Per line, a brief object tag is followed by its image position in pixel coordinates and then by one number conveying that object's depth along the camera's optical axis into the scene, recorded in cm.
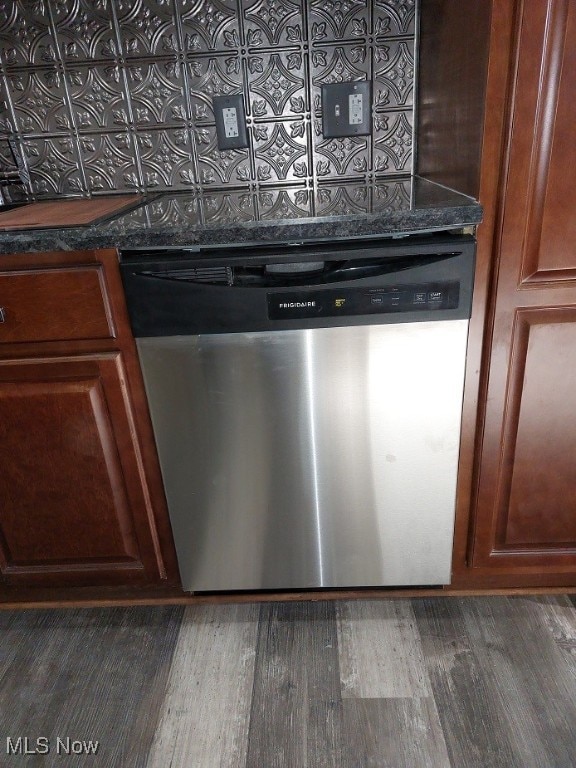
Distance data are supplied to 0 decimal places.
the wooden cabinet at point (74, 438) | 103
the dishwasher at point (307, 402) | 99
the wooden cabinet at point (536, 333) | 88
